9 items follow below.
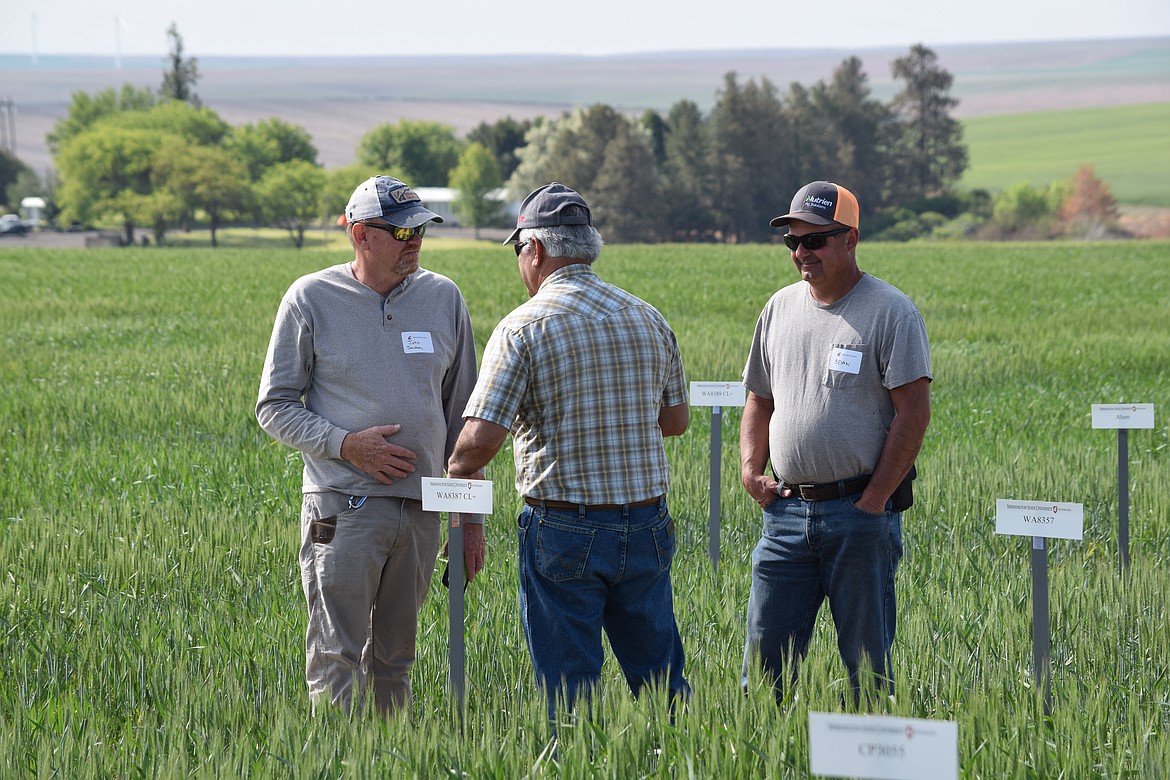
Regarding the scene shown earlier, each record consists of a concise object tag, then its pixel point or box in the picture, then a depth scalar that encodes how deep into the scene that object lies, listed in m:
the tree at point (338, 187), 94.12
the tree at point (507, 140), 115.88
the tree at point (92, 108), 119.88
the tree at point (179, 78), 124.38
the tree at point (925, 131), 89.56
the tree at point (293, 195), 88.44
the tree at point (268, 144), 112.88
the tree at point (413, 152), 125.06
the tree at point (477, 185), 98.62
